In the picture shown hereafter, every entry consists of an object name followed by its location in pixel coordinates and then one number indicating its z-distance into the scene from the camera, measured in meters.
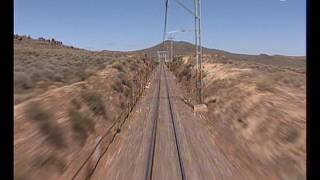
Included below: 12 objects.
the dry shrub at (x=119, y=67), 29.99
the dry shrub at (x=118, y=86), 19.74
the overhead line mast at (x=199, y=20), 15.58
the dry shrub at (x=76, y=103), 11.11
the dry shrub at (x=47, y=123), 7.36
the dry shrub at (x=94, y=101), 12.36
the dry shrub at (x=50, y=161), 5.97
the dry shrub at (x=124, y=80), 23.10
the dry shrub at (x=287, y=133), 7.88
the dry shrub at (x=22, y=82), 12.98
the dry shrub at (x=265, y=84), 16.60
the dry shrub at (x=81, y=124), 8.75
